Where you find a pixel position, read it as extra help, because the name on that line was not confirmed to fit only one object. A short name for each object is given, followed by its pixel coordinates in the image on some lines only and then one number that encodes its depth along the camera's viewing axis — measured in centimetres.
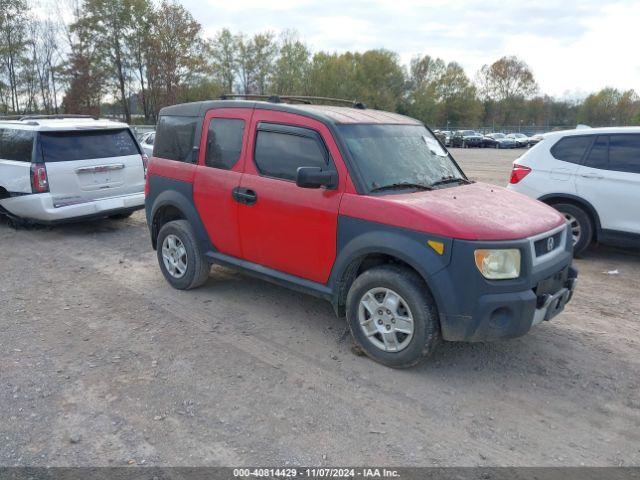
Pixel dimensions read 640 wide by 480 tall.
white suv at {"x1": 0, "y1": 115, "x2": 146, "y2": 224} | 780
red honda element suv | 364
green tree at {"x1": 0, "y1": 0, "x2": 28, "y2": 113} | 3822
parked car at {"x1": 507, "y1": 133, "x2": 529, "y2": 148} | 4749
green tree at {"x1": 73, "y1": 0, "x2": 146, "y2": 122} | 4394
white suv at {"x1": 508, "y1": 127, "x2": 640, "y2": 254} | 666
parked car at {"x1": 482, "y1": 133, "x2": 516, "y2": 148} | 4609
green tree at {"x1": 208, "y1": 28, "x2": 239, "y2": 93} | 5875
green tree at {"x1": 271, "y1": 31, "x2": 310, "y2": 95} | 6203
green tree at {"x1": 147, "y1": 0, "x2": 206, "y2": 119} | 4484
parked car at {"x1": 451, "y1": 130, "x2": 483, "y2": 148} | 4644
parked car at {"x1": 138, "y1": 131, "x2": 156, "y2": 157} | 1496
